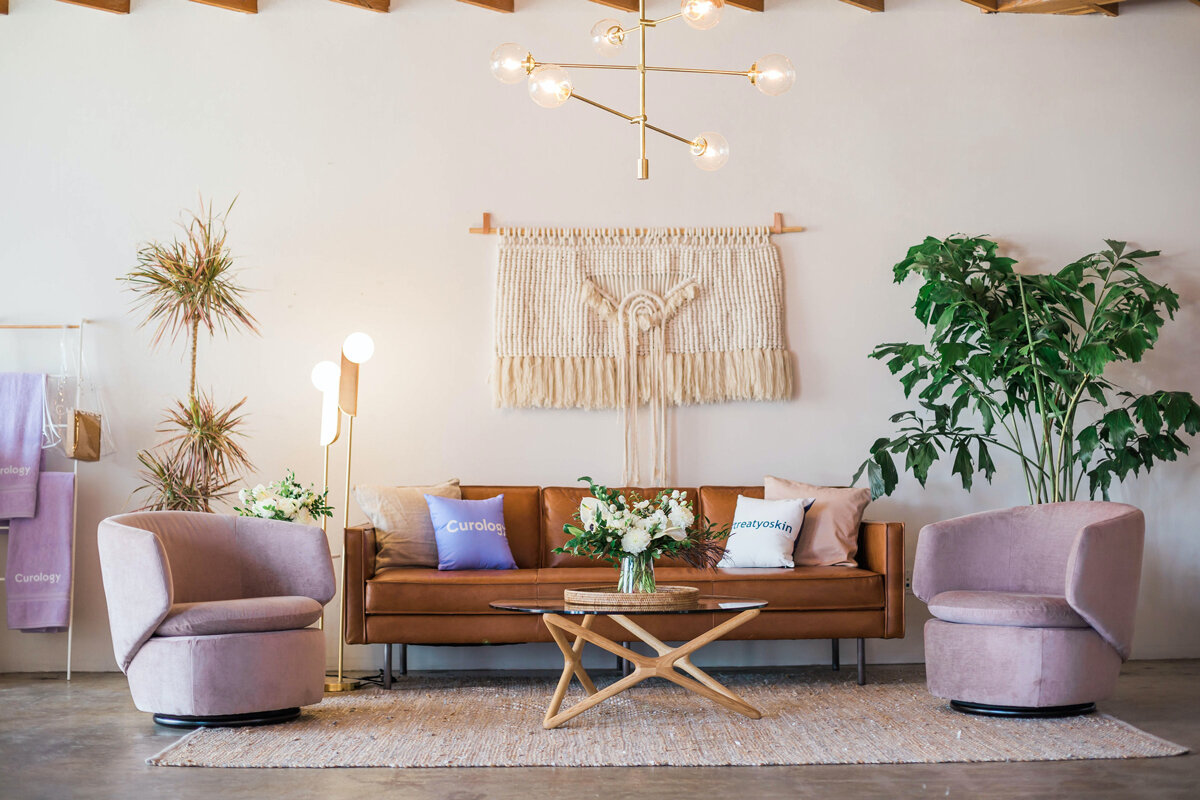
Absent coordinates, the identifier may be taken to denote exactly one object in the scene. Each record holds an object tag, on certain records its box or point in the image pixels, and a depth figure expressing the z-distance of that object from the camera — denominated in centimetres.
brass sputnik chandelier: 349
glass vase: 367
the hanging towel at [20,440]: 501
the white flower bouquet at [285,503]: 453
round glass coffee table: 358
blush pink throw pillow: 480
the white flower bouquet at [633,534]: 364
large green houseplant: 492
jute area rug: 328
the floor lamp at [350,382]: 469
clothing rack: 510
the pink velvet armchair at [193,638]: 365
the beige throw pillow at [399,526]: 477
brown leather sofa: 445
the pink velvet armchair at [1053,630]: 380
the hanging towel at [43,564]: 501
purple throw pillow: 476
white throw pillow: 471
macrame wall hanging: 543
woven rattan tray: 346
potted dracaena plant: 488
